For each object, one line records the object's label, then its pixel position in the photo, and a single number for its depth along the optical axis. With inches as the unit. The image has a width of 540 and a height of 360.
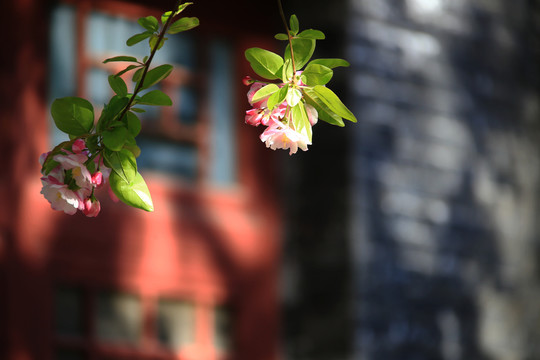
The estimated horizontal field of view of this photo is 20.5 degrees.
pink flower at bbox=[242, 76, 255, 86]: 92.2
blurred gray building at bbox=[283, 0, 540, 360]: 305.8
